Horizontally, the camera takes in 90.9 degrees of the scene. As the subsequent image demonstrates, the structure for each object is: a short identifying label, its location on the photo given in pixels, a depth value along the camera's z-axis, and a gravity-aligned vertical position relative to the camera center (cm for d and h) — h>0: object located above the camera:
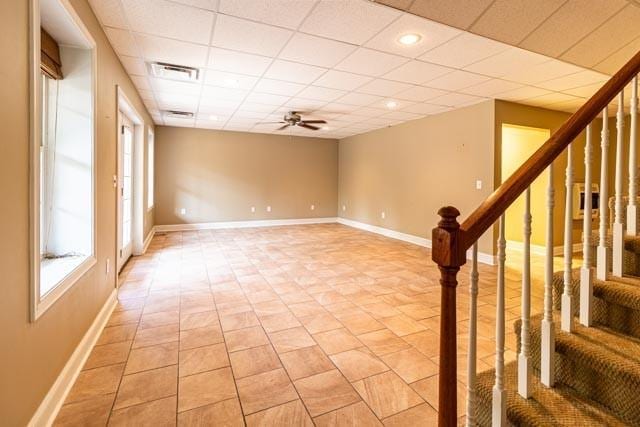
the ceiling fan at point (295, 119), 565 +160
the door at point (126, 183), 422 +33
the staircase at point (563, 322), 110 -47
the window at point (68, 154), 220 +37
